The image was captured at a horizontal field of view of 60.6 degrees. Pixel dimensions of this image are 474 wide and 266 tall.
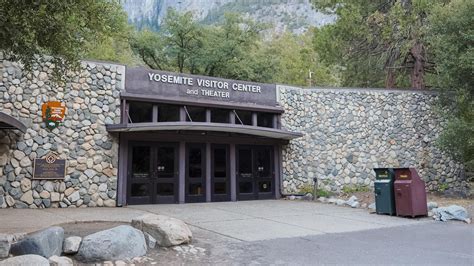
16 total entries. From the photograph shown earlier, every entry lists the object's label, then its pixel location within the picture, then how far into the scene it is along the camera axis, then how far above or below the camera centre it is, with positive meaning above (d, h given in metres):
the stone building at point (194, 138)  11.82 +1.44
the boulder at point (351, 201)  13.03 -0.74
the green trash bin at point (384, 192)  10.71 -0.36
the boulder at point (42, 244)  5.59 -0.90
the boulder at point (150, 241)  6.60 -1.01
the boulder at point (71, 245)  5.89 -0.95
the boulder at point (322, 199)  14.53 -0.75
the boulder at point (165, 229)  6.62 -0.84
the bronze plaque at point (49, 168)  11.71 +0.33
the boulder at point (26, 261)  4.90 -0.99
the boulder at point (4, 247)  5.64 -0.94
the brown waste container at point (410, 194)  10.22 -0.41
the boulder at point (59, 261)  5.29 -1.07
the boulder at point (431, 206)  11.68 -0.80
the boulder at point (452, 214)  9.95 -0.89
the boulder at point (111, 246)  5.76 -0.96
